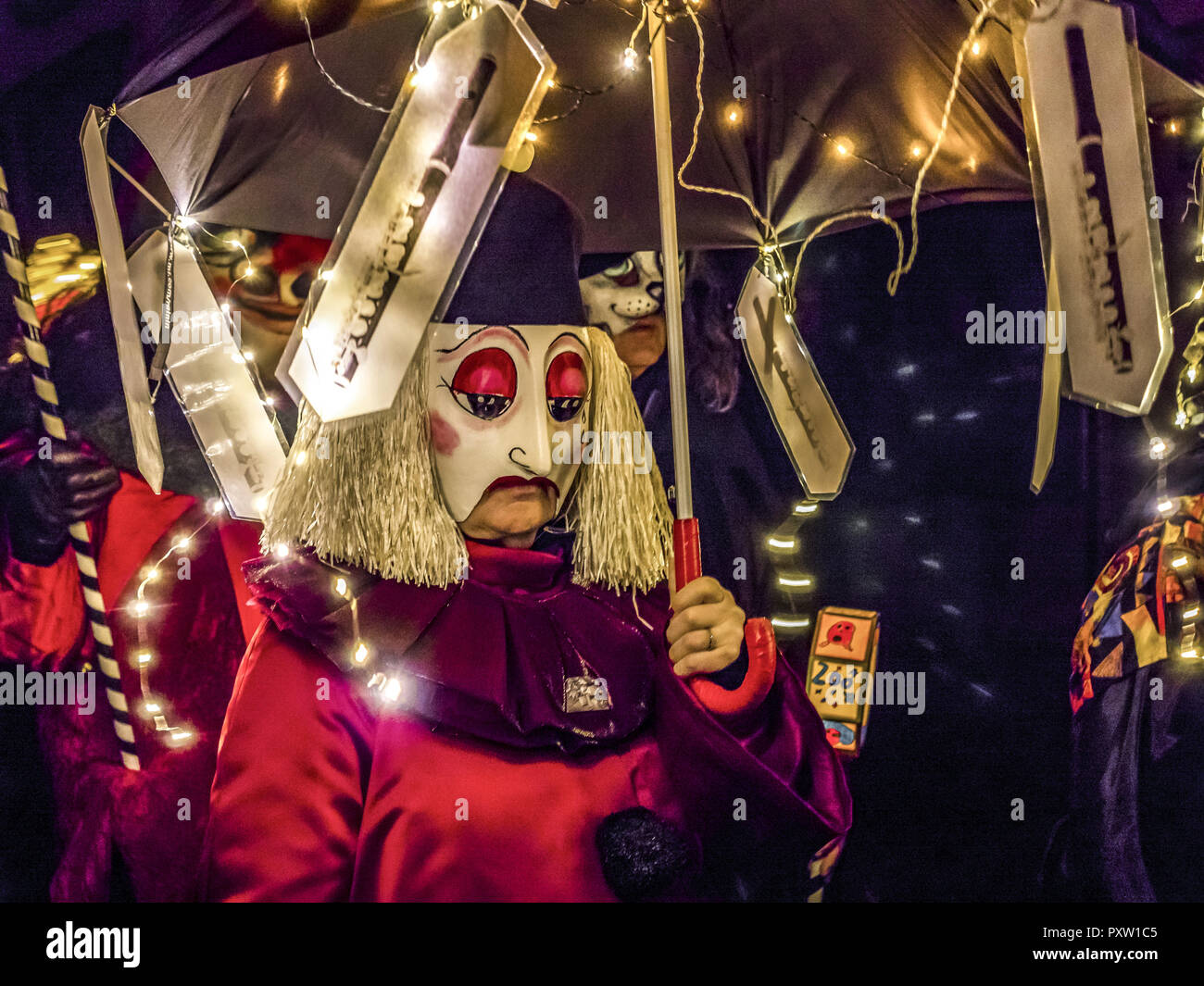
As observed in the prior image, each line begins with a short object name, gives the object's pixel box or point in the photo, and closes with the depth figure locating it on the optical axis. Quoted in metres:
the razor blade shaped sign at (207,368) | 1.70
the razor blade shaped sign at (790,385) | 1.90
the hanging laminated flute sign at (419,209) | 1.51
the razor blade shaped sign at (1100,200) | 1.75
